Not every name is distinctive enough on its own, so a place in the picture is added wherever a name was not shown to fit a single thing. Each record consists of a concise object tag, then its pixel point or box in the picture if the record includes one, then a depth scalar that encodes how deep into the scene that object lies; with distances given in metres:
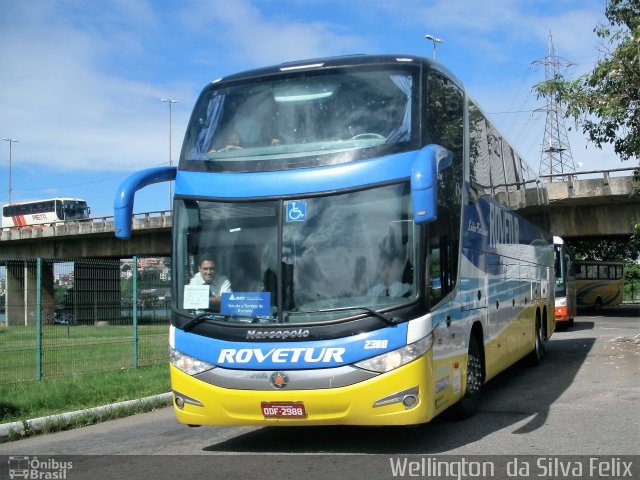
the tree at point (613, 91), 15.97
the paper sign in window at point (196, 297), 7.52
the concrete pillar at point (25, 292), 13.62
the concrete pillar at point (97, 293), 15.02
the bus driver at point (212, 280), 7.46
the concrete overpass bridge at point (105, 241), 14.20
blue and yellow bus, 6.93
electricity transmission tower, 60.02
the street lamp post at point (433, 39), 38.17
